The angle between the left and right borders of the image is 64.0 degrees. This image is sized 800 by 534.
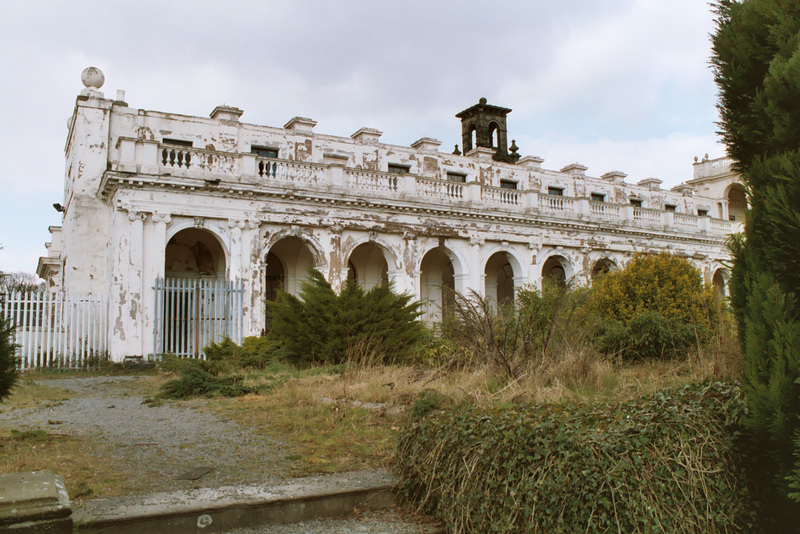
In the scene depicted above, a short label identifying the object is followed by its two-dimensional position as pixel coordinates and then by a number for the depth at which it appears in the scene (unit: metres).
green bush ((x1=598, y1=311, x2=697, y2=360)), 11.28
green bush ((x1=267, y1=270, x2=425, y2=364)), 12.33
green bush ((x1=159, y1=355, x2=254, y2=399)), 9.88
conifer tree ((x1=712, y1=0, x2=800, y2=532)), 3.55
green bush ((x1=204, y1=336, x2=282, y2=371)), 12.77
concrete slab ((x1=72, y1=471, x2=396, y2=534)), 3.84
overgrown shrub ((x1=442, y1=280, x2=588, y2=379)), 7.77
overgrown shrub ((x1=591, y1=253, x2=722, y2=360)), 11.62
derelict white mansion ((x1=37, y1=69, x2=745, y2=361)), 17.05
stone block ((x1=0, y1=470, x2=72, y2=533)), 3.03
